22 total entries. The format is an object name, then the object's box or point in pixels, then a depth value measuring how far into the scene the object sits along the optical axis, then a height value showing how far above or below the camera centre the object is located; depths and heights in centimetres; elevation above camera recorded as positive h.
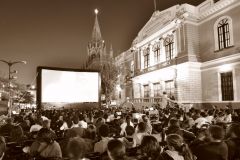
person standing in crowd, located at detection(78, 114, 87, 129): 697 -127
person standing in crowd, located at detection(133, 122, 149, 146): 456 -108
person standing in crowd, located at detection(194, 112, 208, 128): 698 -123
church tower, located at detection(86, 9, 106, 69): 5733 +1525
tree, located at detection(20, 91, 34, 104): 4817 -200
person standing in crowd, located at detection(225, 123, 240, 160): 363 -108
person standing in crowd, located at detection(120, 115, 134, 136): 637 -123
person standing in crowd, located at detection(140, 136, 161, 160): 266 -87
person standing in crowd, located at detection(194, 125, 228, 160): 324 -107
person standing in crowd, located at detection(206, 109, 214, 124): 785 -123
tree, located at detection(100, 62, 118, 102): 3269 +232
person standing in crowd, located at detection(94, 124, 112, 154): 410 -115
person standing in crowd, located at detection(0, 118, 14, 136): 635 -135
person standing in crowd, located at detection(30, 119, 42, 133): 632 -132
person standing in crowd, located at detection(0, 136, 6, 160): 314 -100
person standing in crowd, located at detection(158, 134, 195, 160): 276 -95
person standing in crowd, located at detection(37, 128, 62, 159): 369 -117
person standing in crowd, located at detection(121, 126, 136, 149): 436 -130
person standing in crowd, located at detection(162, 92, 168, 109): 1856 -108
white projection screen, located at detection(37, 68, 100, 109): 1623 +38
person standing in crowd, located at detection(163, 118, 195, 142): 442 -104
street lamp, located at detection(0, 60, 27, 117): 1593 +258
